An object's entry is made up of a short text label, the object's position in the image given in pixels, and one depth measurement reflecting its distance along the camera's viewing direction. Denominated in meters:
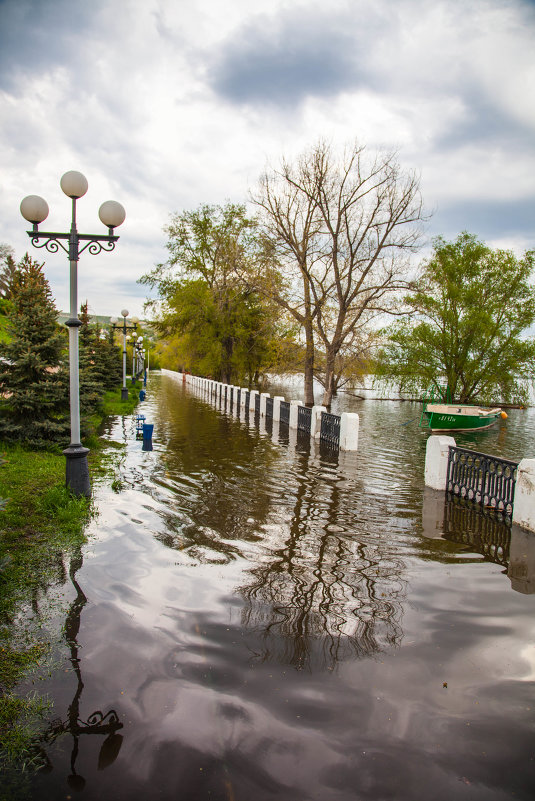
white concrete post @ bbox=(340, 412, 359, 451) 15.09
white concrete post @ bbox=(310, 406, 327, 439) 17.99
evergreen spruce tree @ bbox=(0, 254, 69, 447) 11.69
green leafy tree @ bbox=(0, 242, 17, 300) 51.75
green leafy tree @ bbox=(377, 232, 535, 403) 31.83
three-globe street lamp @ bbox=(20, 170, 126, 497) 7.72
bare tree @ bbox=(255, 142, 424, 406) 27.39
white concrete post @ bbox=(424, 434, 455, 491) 10.12
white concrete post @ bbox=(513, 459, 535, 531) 7.53
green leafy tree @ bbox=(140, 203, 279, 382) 40.91
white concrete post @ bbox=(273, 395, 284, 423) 22.39
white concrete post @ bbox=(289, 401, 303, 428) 20.22
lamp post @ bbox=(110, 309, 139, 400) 28.26
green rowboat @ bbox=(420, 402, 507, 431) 24.44
